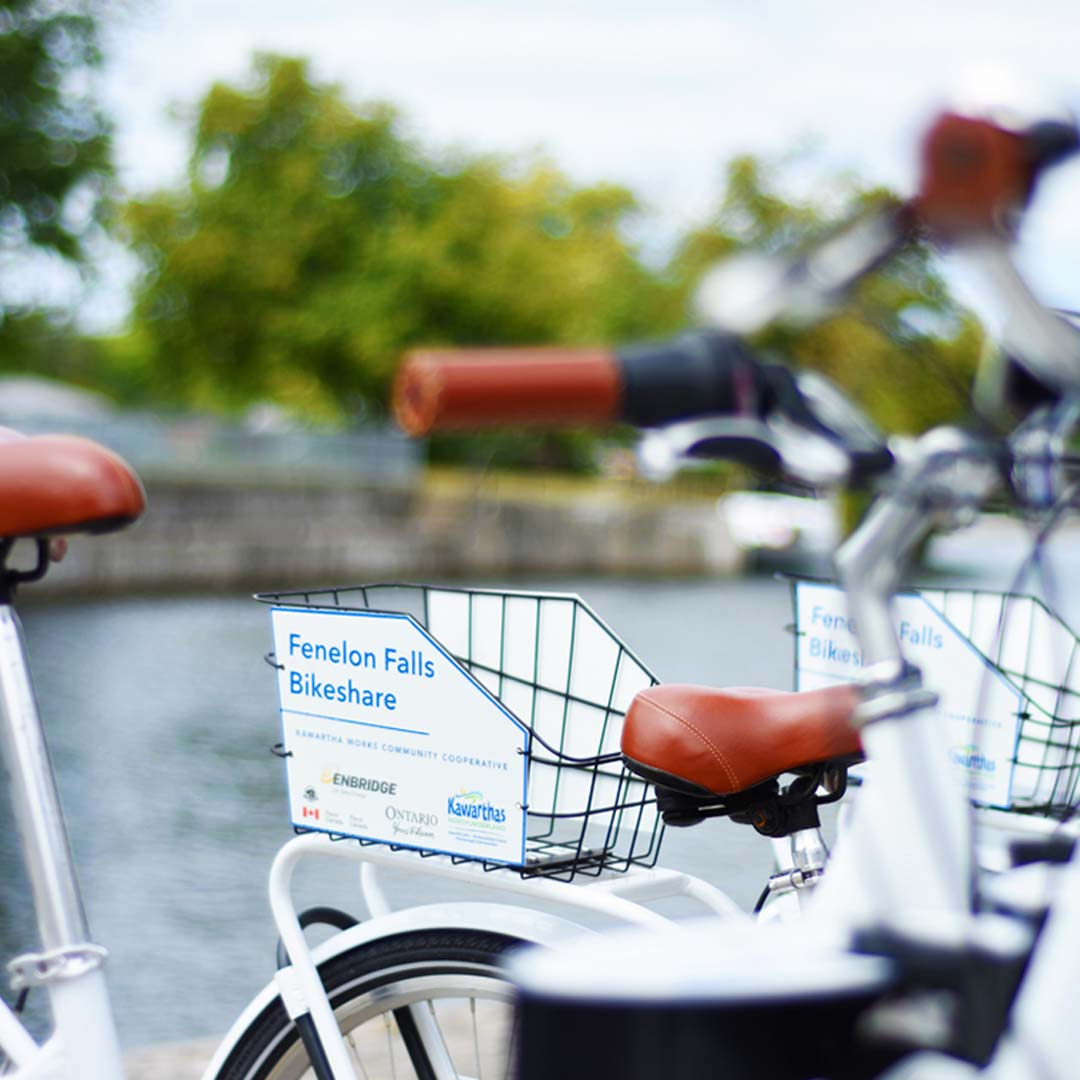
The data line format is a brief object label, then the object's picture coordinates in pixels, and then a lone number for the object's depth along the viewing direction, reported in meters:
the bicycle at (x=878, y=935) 1.14
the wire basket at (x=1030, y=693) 2.43
